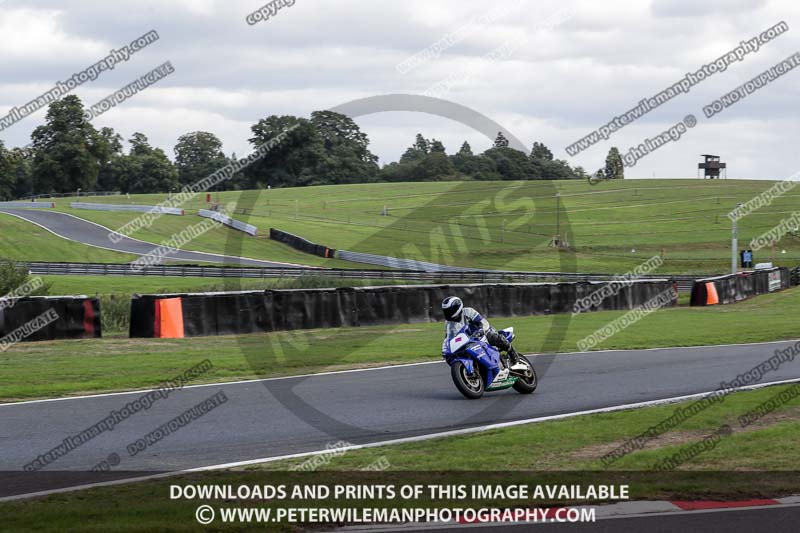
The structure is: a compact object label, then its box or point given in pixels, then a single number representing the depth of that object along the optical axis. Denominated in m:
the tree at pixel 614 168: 129.38
